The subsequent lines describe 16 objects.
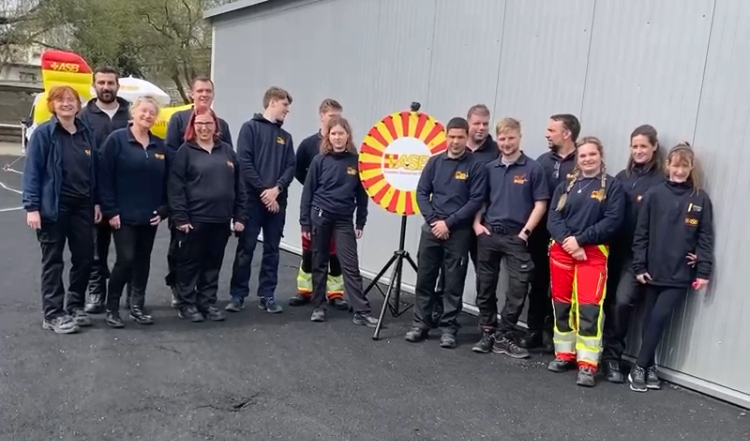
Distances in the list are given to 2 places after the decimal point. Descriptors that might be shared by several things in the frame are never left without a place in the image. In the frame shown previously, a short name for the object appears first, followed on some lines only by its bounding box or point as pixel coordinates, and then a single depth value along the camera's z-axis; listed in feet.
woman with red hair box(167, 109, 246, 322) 18.29
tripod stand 18.69
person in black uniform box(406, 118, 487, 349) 17.65
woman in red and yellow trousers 15.87
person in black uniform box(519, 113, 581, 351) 17.35
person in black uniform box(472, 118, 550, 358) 17.11
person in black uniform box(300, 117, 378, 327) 19.70
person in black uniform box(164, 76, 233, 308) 19.33
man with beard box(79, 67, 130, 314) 19.43
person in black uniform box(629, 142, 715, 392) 15.28
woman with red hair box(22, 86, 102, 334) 16.39
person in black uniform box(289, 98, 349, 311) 21.71
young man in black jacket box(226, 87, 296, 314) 20.06
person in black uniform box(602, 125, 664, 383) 15.96
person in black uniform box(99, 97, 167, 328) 17.57
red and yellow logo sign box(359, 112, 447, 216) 19.07
